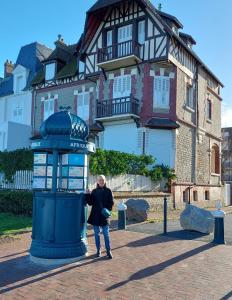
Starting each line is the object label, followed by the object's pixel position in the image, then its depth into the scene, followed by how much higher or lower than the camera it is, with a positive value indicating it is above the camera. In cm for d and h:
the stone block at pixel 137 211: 899 -128
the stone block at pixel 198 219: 742 -127
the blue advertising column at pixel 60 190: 496 -35
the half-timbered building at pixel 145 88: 1464 +531
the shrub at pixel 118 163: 1058 +52
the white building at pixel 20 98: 1853 +598
